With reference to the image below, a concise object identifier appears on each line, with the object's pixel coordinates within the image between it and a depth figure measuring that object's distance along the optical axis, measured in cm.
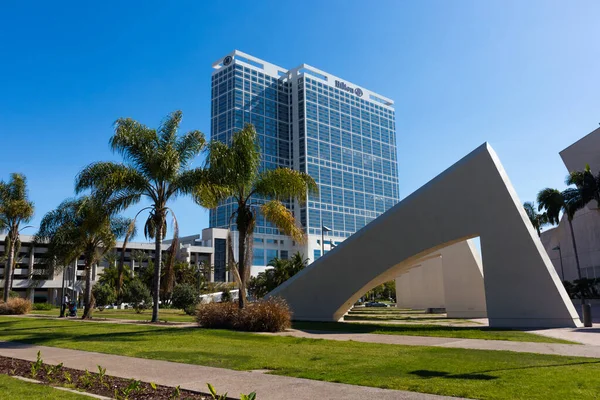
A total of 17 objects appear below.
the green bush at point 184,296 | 3553
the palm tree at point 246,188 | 1847
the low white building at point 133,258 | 7744
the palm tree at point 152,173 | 1853
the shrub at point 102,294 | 4684
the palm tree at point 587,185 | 3744
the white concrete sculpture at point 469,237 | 1614
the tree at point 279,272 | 5225
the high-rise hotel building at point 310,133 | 12731
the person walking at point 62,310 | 2846
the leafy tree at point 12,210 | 3080
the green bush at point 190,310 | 3169
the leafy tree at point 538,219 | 5506
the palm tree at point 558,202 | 4009
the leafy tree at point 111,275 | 6719
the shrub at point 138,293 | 4598
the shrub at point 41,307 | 5028
